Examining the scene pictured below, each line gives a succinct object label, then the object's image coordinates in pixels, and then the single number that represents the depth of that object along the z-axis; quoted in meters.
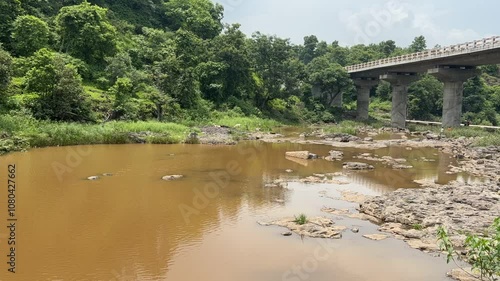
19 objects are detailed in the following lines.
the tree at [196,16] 58.78
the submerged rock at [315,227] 11.73
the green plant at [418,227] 12.23
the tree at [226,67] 46.47
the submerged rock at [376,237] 11.56
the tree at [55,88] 28.75
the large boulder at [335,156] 25.73
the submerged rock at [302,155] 25.84
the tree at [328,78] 58.38
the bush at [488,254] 6.06
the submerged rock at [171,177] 18.30
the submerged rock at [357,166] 22.62
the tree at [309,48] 103.19
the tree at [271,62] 51.12
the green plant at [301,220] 12.61
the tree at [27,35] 36.28
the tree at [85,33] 39.94
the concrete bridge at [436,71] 36.88
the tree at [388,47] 91.19
